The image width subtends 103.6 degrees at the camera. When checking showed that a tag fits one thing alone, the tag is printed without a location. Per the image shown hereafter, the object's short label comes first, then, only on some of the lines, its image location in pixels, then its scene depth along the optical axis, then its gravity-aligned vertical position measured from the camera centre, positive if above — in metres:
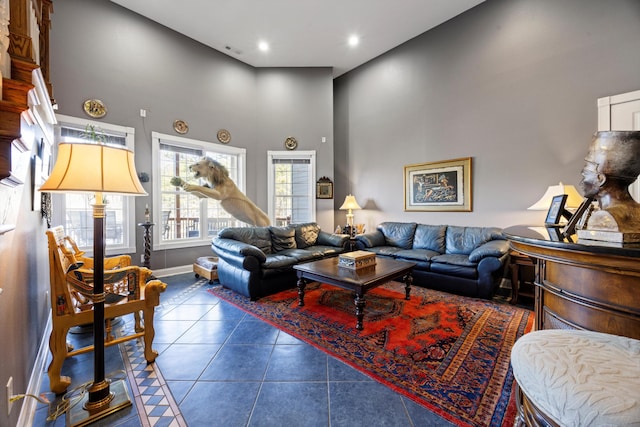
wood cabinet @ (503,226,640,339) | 0.88 -0.30
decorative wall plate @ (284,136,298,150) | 5.73 +1.50
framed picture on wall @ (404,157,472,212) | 4.21 +0.41
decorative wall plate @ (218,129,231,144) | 5.12 +1.51
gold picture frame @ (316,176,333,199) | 5.79 +0.50
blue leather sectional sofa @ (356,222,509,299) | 3.09 -0.66
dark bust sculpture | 1.03 +0.14
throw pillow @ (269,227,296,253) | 4.11 -0.50
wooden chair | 1.56 -0.62
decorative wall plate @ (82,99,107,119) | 3.62 +1.48
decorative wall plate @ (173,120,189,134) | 4.53 +1.51
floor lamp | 1.28 +0.11
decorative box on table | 2.85 -0.60
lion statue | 3.60 +0.27
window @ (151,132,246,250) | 4.32 +0.14
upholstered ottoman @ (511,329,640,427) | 0.63 -0.48
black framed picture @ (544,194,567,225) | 1.38 -0.01
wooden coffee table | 2.36 -0.69
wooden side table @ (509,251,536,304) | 3.00 -0.83
